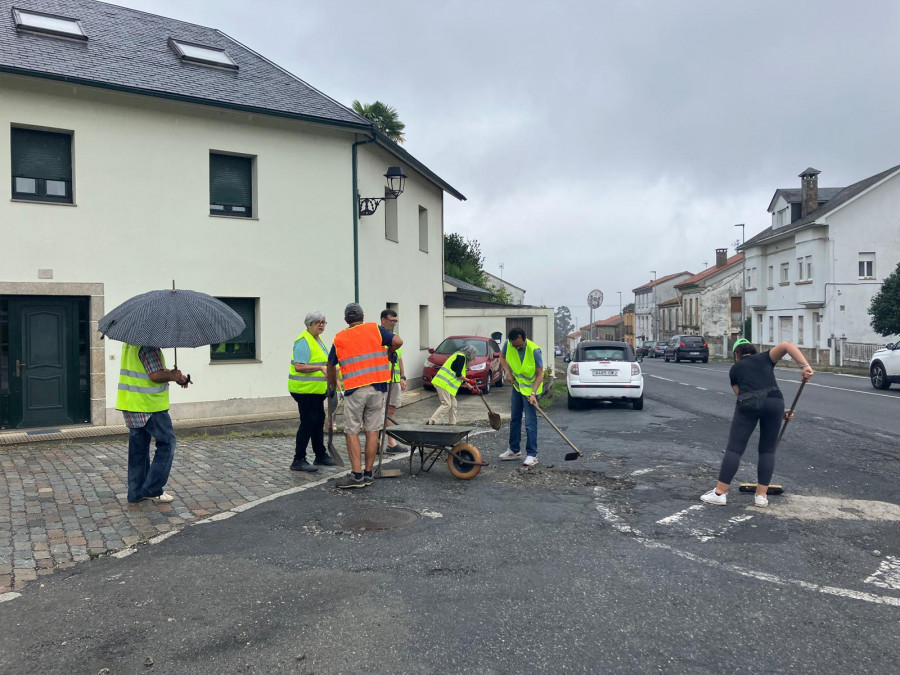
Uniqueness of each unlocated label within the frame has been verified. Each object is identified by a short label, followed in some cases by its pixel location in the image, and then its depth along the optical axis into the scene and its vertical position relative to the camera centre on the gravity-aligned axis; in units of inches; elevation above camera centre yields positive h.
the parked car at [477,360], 708.7 -20.0
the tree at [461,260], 1503.4 +179.8
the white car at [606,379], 588.1 -32.3
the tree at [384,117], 1209.4 +378.4
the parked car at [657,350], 2282.2 -34.5
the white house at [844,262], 1540.4 +167.0
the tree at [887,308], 1229.7 +51.5
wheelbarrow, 297.1 -43.1
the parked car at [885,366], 768.9 -31.2
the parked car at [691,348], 1818.4 -23.4
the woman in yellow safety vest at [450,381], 430.0 -24.7
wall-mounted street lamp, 579.2 +113.4
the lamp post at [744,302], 2026.8 +103.1
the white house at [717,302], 2674.7 +138.3
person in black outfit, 255.8 -28.0
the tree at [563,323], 6083.2 +149.8
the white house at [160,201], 440.5 +97.1
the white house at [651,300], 3604.8 +205.0
